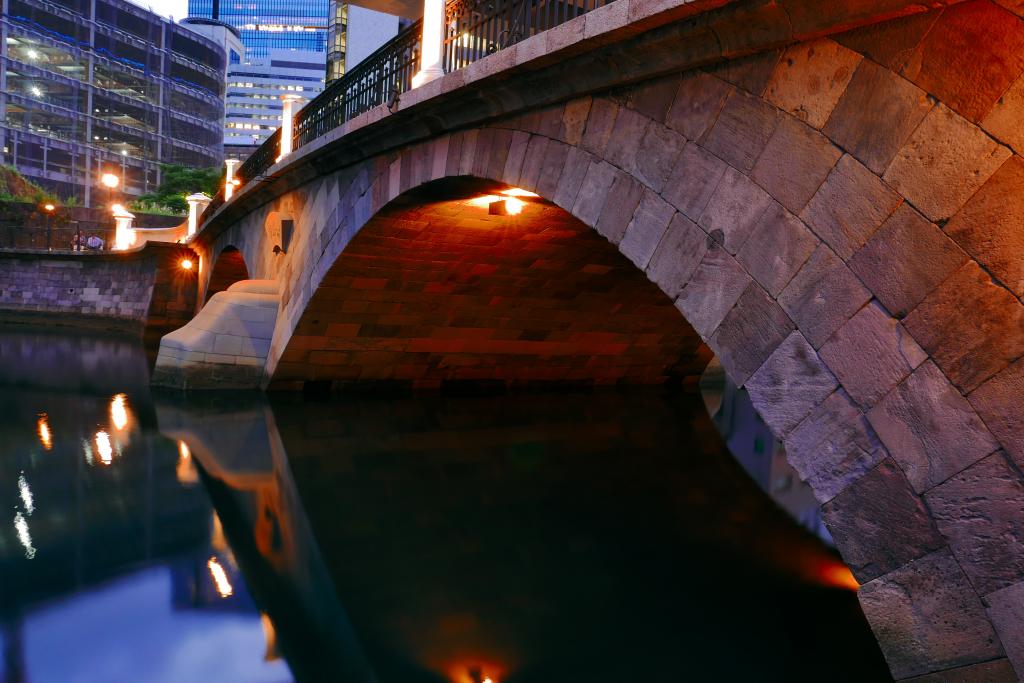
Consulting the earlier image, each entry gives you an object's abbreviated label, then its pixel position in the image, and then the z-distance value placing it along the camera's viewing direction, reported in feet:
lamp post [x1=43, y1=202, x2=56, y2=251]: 100.37
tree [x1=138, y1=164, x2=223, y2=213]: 148.86
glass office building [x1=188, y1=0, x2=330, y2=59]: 451.94
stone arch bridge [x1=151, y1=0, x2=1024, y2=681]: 8.99
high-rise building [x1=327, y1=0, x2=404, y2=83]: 138.67
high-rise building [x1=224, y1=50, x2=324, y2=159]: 380.99
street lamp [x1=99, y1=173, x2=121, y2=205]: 100.72
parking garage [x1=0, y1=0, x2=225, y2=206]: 142.72
